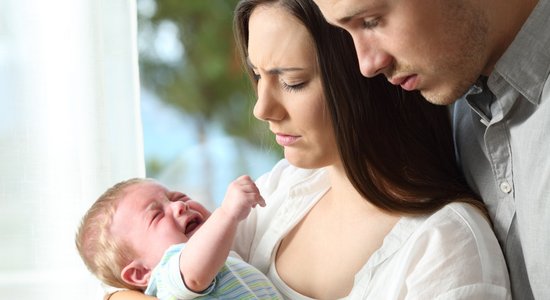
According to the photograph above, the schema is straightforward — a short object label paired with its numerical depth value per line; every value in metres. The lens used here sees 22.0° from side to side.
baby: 1.47
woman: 1.44
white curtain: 1.77
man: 1.39
